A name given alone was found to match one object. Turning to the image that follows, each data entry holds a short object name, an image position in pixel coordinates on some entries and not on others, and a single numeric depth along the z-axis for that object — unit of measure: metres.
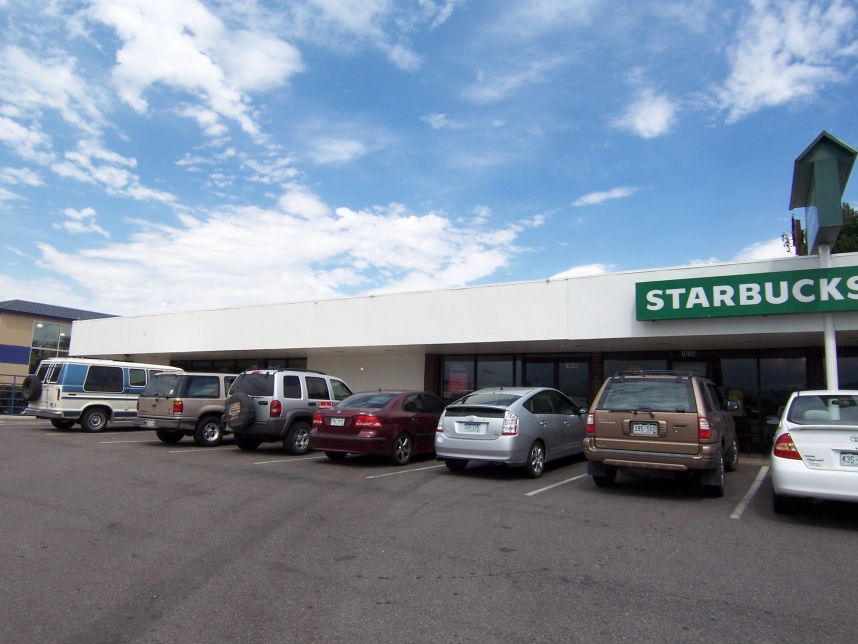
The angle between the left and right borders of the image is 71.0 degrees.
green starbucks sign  11.53
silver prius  9.64
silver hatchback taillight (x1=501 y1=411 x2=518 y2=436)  9.59
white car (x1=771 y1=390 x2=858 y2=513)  6.59
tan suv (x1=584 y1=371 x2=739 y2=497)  7.97
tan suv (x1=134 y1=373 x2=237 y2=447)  14.61
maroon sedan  11.22
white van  17.86
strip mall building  12.23
